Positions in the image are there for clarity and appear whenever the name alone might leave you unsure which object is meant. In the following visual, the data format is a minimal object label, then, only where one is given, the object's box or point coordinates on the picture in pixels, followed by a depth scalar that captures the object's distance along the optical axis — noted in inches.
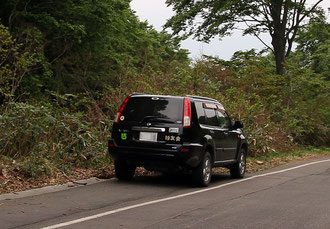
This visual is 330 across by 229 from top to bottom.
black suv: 425.4
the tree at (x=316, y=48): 1306.6
